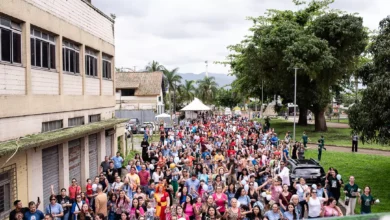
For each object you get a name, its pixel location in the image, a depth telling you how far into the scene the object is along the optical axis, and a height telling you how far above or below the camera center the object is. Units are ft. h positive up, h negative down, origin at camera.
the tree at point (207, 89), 319.45 +5.70
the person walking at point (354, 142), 93.61 -9.55
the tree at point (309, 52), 125.08 +13.12
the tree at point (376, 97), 54.70 -0.02
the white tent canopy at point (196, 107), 153.89 -3.53
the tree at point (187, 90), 278.05 +4.32
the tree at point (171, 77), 238.89 +10.47
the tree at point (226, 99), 379.18 -1.86
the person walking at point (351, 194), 41.70 -9.17
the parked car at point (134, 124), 138.15 -8.93
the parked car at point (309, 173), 49.73 -8.58
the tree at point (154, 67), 261.69 +18.04
